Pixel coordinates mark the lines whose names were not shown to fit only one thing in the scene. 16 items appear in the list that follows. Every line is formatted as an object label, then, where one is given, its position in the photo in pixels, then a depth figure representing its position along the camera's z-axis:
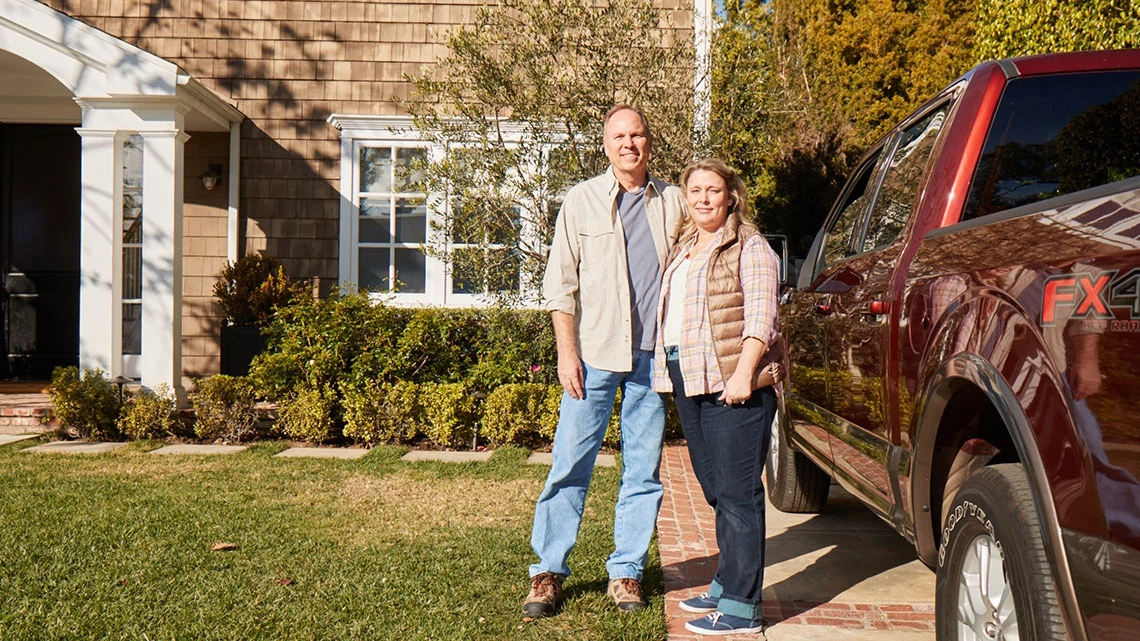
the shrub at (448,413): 7.53
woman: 3.39
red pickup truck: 1.76
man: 3.73
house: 10.02
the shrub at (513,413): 7.53
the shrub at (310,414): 7.68
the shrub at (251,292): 9.38
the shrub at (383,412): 7.64
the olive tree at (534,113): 7.65
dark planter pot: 9.23
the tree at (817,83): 8.16
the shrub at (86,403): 7.59
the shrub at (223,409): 7.77
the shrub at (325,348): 7.80
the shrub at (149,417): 7.75
